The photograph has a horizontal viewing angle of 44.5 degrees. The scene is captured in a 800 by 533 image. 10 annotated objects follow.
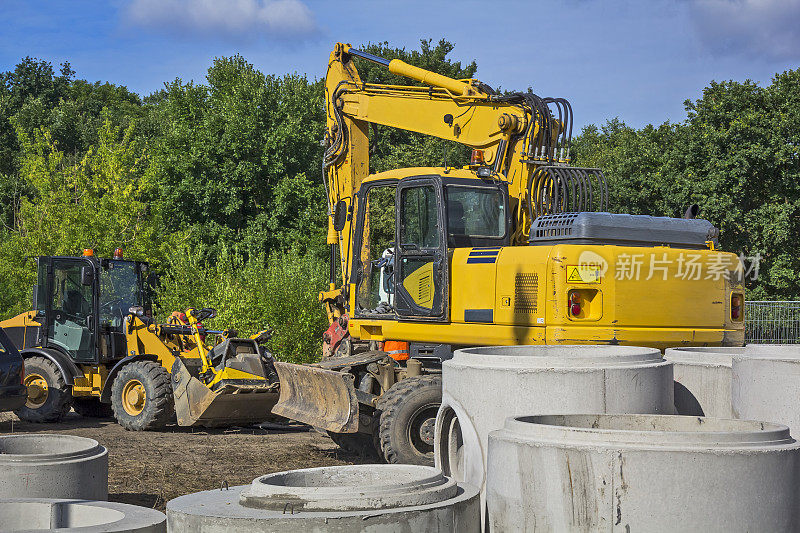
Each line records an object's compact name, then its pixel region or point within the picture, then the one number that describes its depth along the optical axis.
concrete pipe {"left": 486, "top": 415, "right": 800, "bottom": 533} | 4.13
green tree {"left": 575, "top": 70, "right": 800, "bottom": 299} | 28.55
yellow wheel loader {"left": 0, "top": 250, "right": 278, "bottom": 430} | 13.11
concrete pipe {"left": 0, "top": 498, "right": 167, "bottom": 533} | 4.62
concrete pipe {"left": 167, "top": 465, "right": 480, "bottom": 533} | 4.04
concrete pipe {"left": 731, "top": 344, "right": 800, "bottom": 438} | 5.77
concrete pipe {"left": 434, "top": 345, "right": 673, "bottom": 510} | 5.53
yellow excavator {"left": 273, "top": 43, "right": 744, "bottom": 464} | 9.62
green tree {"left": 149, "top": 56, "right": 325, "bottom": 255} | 32.66
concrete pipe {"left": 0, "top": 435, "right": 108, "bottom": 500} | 6.05
